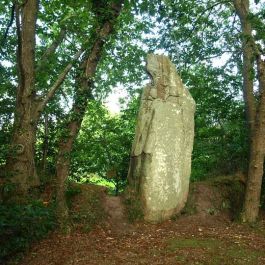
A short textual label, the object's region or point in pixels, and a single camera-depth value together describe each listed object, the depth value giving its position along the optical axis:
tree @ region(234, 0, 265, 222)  8.83
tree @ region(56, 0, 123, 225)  8.18
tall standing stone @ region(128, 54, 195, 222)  8.84
